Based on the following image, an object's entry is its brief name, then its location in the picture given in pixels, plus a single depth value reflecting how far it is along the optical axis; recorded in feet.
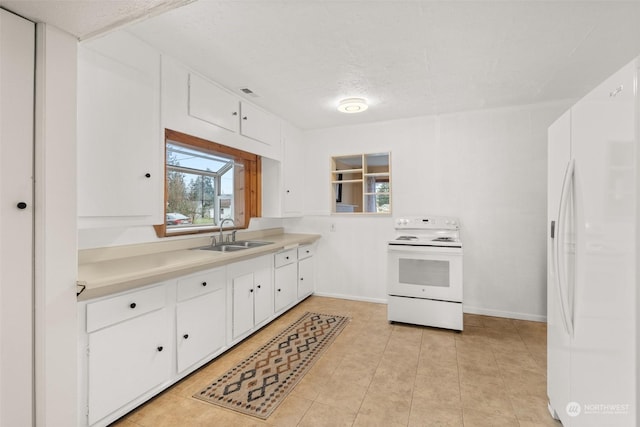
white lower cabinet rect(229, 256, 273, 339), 8.72
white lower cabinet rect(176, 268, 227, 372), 6.93
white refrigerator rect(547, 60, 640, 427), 3.30
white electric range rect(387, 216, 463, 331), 9.91
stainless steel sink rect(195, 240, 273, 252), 9.60
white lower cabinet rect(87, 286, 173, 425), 5.25
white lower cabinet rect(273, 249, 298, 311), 10.97
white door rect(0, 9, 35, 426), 3.16
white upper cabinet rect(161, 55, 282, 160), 7.23
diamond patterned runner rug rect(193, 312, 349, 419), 6.31
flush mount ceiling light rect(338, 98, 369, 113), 10.06
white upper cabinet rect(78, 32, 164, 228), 5.47
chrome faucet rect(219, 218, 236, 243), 10.05
